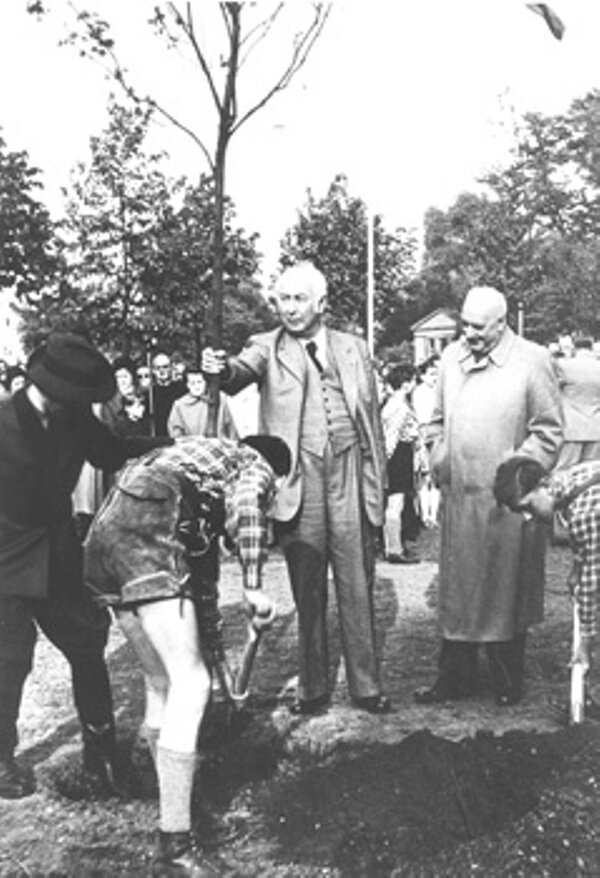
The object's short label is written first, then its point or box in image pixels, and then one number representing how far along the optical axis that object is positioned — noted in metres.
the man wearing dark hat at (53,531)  3.78
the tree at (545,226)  11.19
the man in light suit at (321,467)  4.65
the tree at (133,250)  10.11
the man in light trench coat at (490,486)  4.77
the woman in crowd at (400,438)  9.45
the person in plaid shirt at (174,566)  3.31
